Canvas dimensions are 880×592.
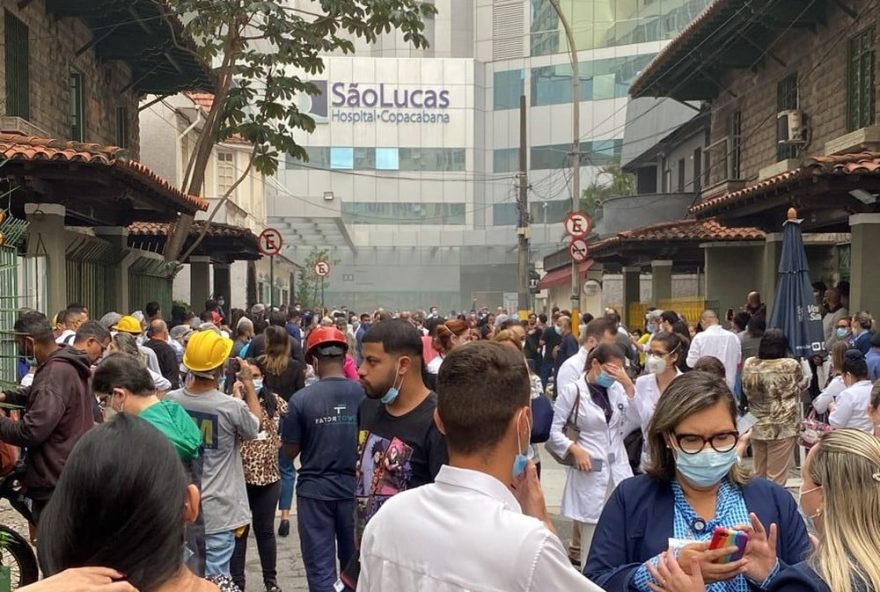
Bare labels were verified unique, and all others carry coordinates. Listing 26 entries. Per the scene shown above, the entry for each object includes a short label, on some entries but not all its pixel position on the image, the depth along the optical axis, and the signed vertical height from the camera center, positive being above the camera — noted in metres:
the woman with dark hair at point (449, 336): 8.61 -0.52
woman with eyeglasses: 3.28 -0.75
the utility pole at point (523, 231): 27.95 +1.29
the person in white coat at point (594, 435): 6.83 -1.11
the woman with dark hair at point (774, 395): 9.06 -1.10
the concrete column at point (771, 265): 18.03 +0.19
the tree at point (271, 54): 14.67 +3.58
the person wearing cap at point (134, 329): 9.94 -0.51
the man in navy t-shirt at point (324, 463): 5.93 -1.12
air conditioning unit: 18.17 +2.72
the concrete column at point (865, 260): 13.44 +0.21
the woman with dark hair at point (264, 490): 6.87 -1.50
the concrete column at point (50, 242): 12.55 +0.47
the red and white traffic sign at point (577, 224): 19.70 +1.04
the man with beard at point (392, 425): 4.26 -0.67
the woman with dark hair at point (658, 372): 7.30 -0.73
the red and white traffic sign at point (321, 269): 33.22 +0.28
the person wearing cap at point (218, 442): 5.91 -0.99
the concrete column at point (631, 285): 27.78 -0.25
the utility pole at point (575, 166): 20.96 +2.51
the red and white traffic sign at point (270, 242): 21.19 +0.76
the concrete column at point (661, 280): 24.94 -0.10
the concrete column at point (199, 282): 24.19 -0.10
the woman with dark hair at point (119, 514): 2.02 -0.48
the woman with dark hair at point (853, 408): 8.12 -1.09
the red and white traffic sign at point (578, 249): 20.39 +0.57
